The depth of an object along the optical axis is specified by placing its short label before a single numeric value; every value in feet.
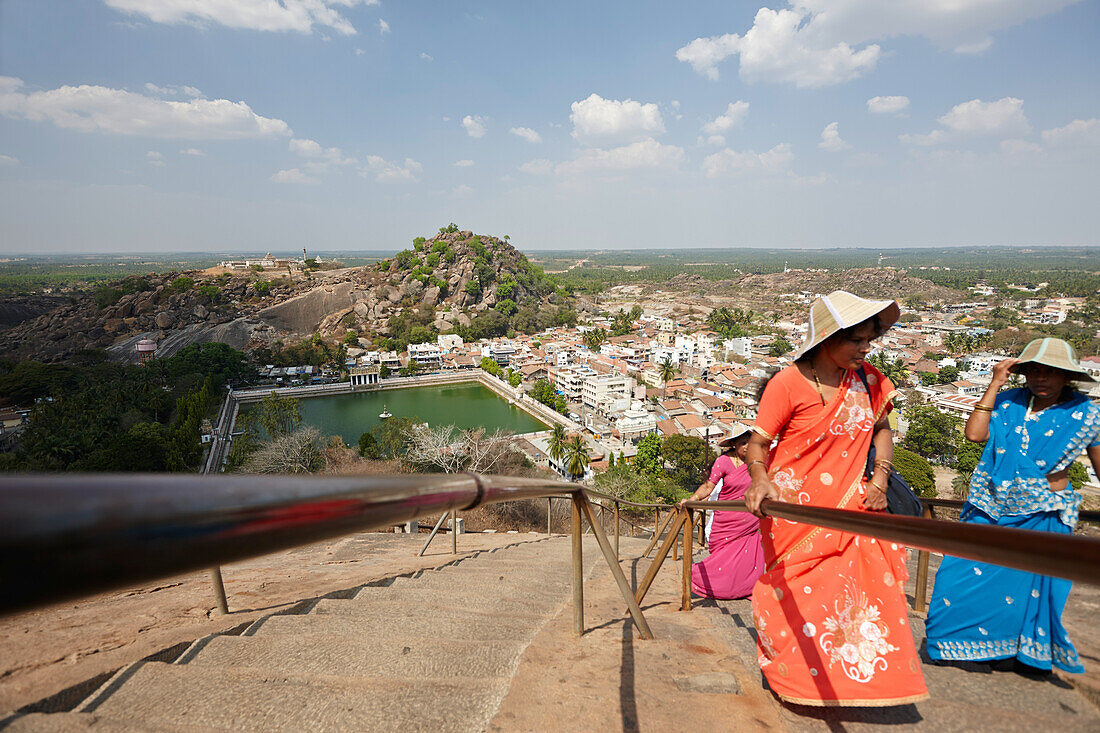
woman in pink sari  9.38
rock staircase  3.81
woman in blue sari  6.05
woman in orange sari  5.07
